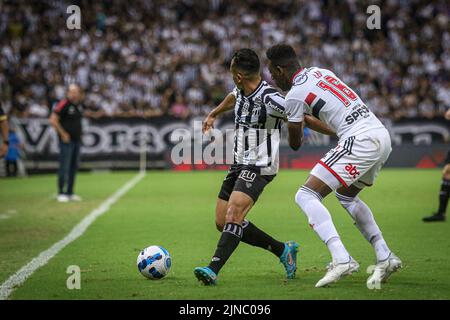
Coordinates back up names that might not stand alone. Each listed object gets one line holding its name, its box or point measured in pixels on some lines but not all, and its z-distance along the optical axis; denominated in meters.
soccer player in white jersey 13.15
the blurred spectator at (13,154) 43.81
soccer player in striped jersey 13.85
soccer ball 14.09
